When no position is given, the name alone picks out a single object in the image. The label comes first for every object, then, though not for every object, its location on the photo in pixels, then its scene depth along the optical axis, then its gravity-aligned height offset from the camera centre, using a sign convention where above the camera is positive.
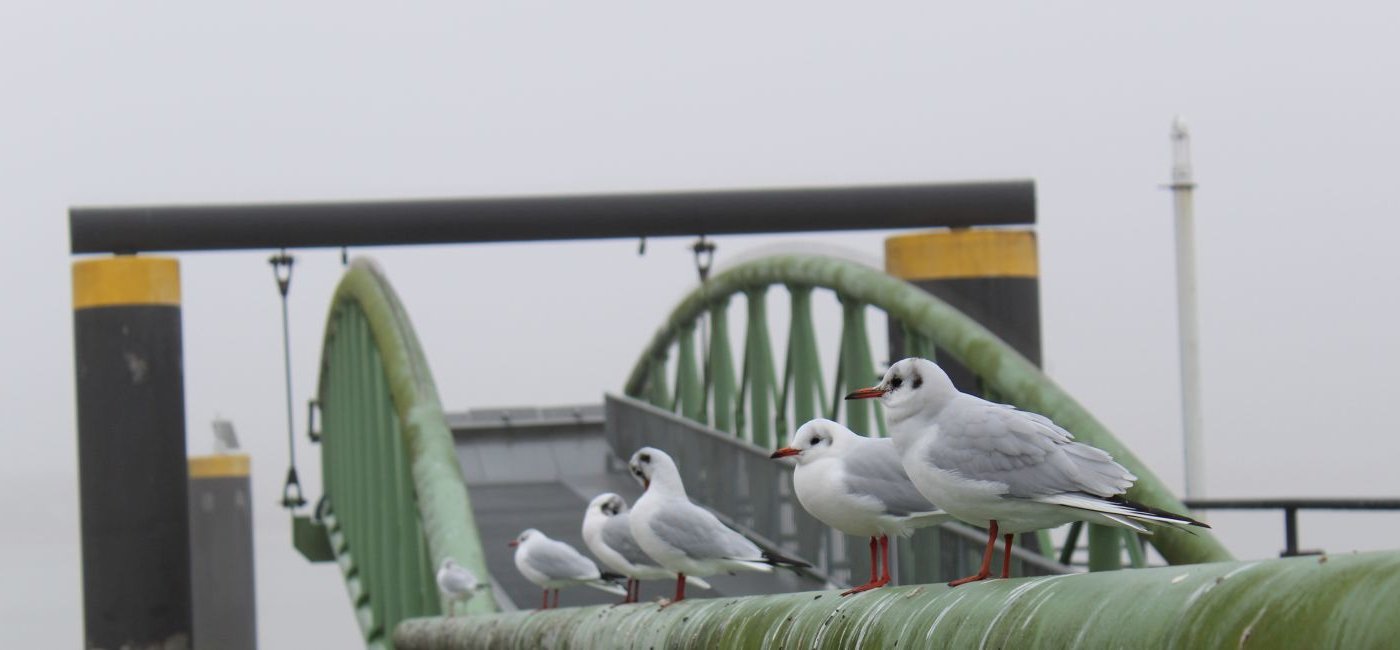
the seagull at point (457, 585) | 12.56 -1.24
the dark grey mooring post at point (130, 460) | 18.28 -0.71
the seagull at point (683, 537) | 7.64 -0.63
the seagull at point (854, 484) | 5.17 -0.32
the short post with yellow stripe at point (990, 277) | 17.81 +0.46
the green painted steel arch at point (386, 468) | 14.93 -0.85
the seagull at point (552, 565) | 11.73 -1.09
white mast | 36.00 +0.26
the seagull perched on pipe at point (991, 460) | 4.01 -0.22
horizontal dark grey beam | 18.89 +1.13
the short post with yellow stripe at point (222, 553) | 35.75 -2.91
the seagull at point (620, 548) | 8.95 -0.78
